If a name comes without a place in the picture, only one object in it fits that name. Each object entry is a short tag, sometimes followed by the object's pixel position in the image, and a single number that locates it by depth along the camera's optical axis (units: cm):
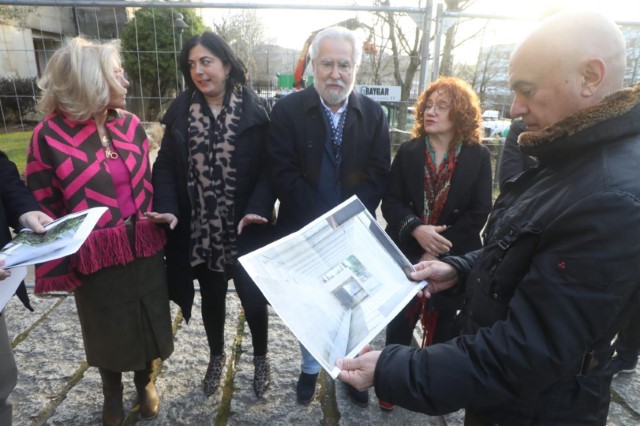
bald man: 89
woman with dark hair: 229
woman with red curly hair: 239
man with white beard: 229
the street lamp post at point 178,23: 359
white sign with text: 357
